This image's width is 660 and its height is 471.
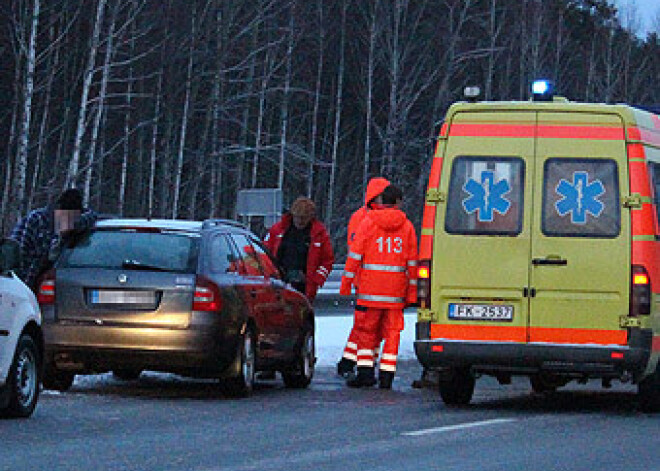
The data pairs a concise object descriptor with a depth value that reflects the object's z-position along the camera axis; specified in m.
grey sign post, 41.19
